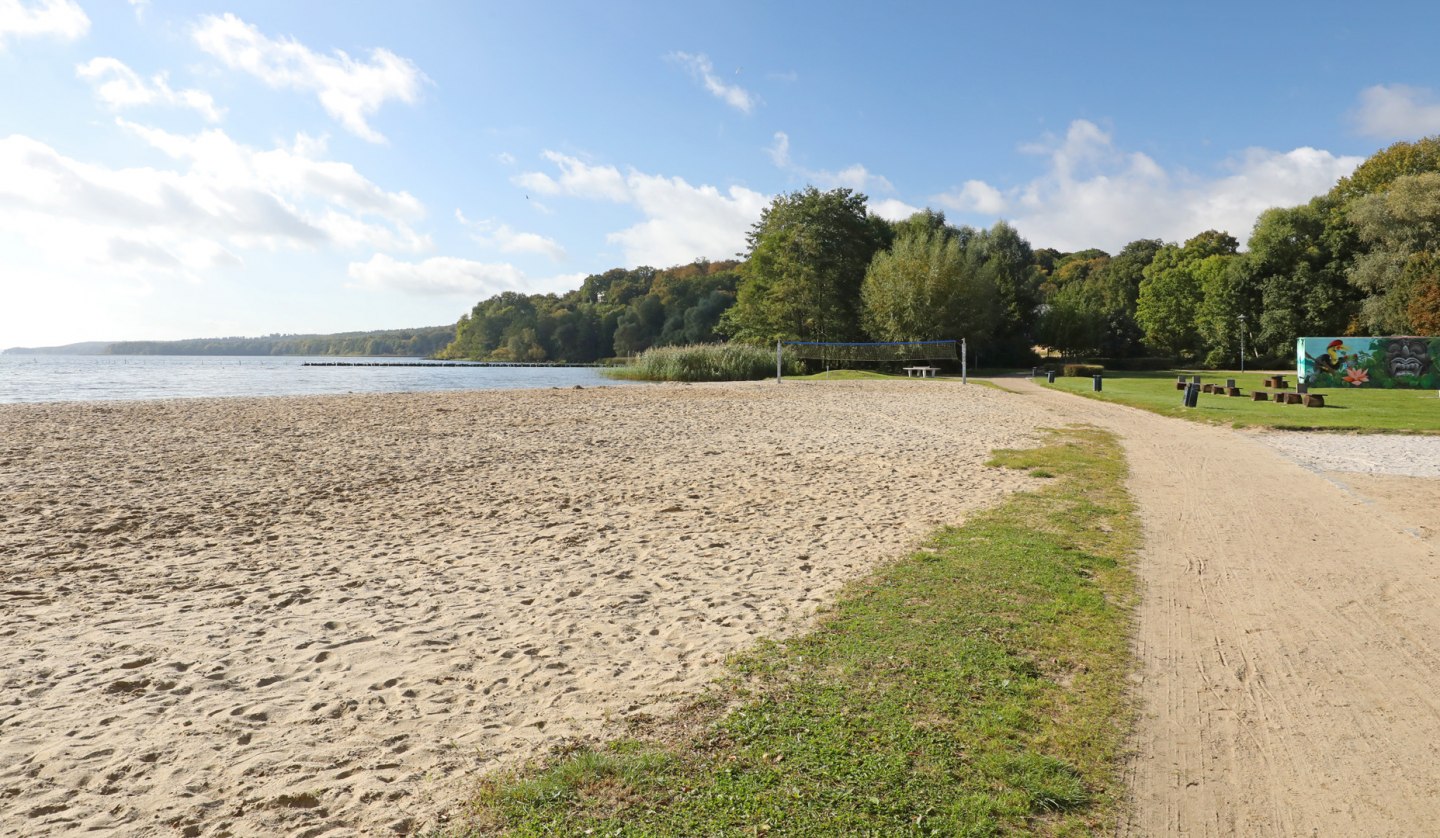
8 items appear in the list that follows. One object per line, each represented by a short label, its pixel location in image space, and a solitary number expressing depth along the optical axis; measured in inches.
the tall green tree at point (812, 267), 2021.4
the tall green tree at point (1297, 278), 1846.7
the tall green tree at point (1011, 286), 2150.6
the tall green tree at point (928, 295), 1829.5
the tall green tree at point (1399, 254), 1462.8
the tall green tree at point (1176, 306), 2361.3
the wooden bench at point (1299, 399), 750.5
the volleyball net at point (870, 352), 1810.3
